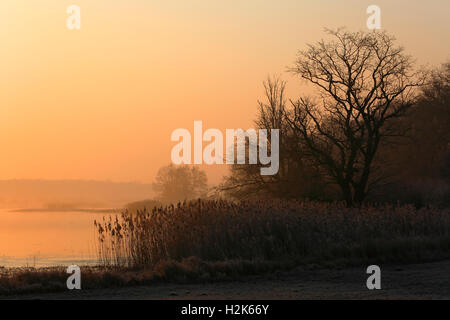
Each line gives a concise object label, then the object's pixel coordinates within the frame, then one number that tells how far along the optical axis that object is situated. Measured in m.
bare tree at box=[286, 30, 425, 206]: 37.91
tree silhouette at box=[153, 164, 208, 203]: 76.00
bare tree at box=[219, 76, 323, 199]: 39.72
